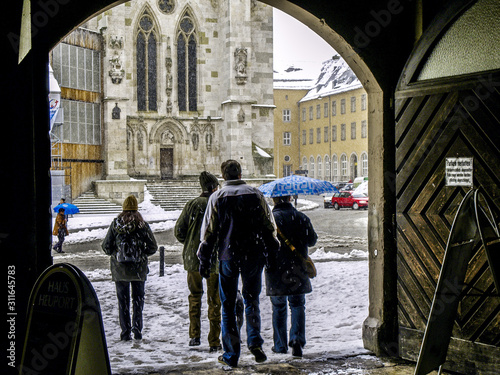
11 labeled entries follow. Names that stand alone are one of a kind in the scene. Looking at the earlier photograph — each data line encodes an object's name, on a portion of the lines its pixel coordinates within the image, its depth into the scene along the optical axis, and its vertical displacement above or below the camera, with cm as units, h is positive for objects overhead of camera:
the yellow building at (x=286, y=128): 7519 +429
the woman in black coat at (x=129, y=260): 758 -111
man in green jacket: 707 -95
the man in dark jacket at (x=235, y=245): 589 -75
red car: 3884 -226
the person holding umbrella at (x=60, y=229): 1766 -175
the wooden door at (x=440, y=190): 532 -25
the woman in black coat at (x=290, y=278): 643 -116
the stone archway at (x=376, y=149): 636 +14
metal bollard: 1270 -196
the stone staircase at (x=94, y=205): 3058 -196
